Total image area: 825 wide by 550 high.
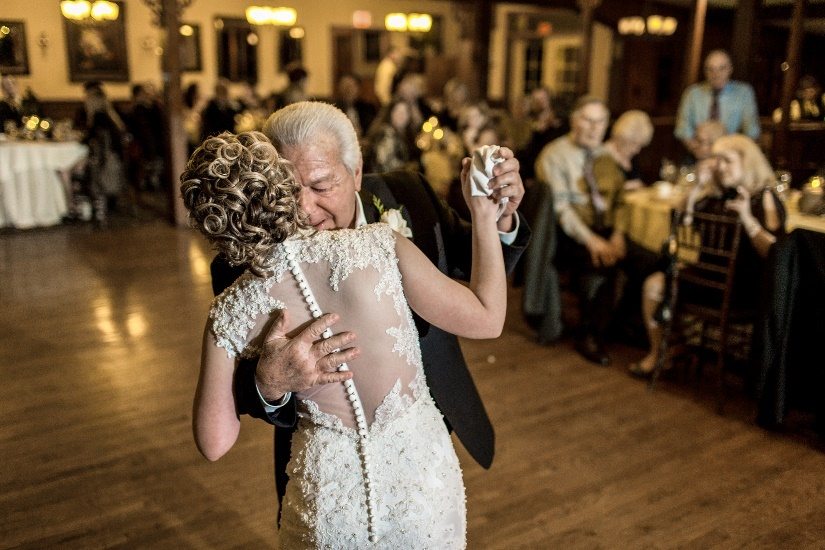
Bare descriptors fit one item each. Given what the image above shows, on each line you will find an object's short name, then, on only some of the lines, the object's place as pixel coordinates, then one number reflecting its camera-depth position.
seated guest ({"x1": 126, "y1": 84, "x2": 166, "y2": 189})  8.81
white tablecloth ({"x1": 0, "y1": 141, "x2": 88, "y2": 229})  6.98
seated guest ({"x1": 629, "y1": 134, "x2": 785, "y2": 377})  3.30
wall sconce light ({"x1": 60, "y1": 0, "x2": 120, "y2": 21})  10.66
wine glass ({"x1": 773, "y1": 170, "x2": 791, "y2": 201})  4.07
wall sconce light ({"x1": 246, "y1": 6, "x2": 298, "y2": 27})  12.07
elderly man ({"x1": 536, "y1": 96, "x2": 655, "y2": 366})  4.00
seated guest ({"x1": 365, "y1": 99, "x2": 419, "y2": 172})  6.08
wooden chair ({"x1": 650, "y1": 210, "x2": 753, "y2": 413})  3.36
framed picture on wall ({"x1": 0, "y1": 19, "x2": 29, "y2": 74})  10.52
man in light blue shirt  5.50
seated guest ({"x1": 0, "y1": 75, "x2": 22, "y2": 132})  7.45
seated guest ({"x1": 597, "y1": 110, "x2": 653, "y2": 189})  4.32
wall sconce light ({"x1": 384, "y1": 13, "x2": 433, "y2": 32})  13.59
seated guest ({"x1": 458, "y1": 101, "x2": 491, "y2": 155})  6.02
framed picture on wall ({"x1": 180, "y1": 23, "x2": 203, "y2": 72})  12.11
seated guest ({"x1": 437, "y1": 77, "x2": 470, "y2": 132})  7.51
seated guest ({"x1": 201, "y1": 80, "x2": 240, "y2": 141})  8.87
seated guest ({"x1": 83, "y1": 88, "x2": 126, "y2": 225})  7.33
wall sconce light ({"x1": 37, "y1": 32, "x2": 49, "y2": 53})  10.80
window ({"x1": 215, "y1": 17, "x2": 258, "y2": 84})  12.44
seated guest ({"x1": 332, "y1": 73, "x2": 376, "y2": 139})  8.15
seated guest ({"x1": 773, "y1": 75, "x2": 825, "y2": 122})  7.96
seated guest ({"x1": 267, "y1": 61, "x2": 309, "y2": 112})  7.62
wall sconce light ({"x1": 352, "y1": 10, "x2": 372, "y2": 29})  13.55
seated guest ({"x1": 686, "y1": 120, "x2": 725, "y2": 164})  4.18
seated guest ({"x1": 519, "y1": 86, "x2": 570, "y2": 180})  6.27
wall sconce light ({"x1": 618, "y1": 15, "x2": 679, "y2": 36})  10.14
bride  1.14
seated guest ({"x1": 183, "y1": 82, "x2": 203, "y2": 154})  9.83
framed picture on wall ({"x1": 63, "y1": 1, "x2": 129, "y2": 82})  11.12
